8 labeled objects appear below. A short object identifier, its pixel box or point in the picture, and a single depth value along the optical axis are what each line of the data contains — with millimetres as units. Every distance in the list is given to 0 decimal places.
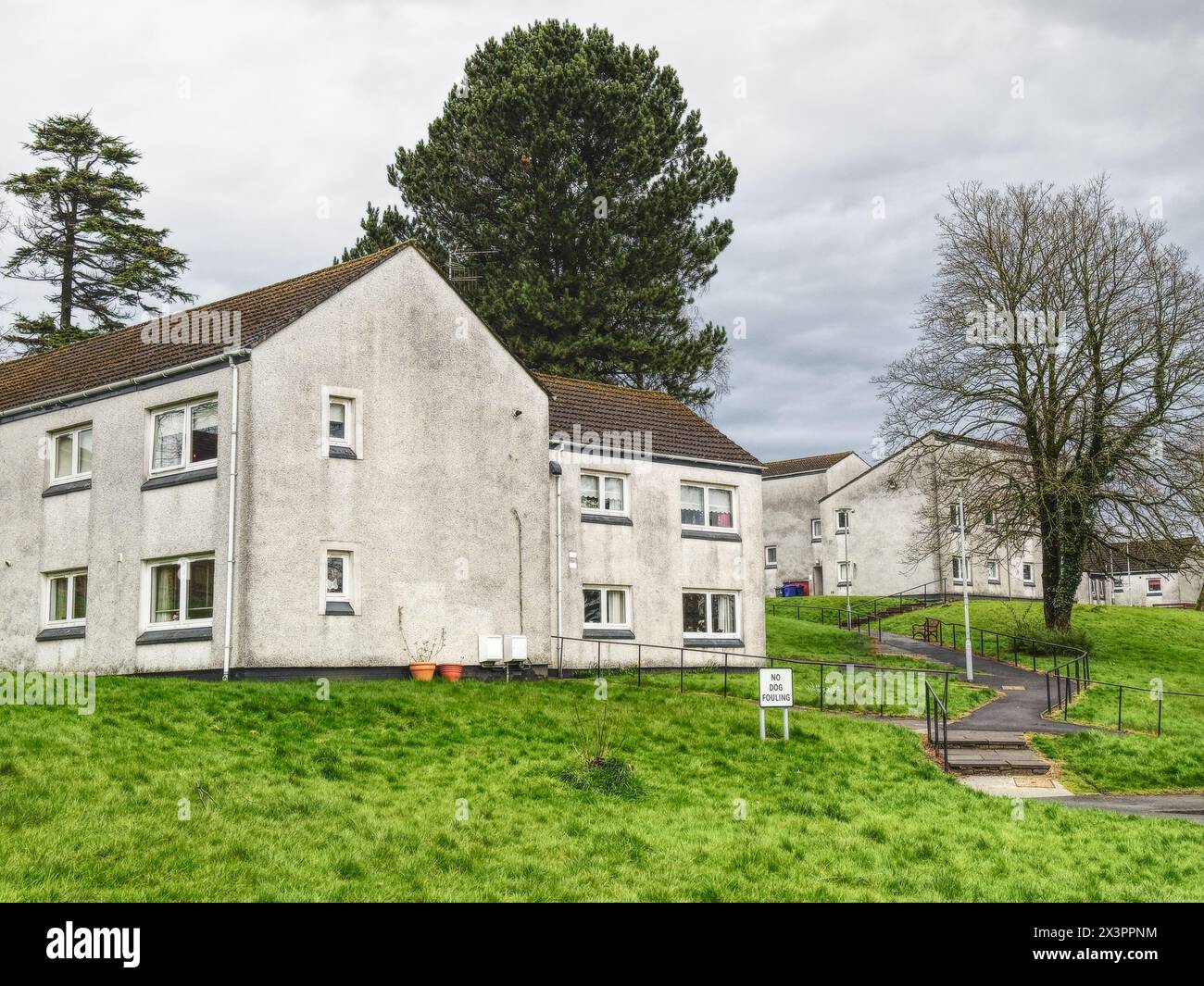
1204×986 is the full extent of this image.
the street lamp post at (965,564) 34719
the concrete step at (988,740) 23094
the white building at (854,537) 64000
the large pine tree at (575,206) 48688
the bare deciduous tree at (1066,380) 38844
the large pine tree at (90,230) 52188
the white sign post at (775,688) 21094
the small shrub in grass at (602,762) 17141
